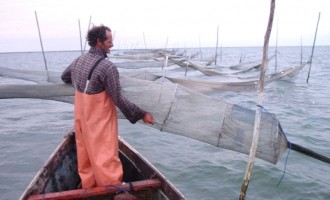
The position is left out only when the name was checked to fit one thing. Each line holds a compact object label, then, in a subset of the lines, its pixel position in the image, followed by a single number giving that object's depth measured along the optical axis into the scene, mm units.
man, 2934
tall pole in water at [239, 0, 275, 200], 3662
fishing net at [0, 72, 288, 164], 4252
